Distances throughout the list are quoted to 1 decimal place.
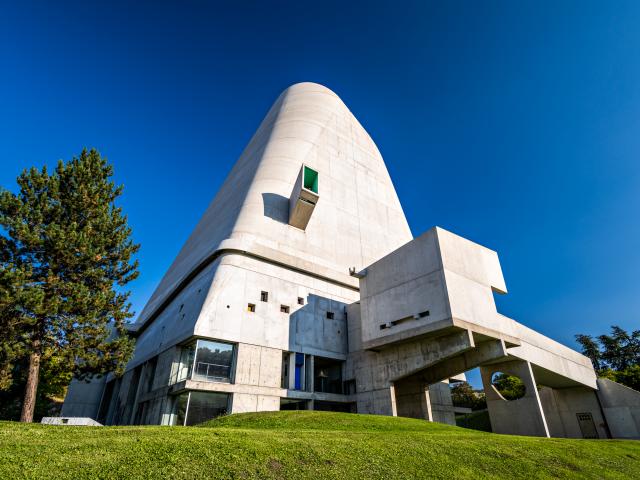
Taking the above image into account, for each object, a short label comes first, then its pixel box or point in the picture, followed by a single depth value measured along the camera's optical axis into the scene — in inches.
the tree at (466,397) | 1892.2
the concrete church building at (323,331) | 800.3
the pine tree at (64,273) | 569.9
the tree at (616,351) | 2121.1
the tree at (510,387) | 1621.6
